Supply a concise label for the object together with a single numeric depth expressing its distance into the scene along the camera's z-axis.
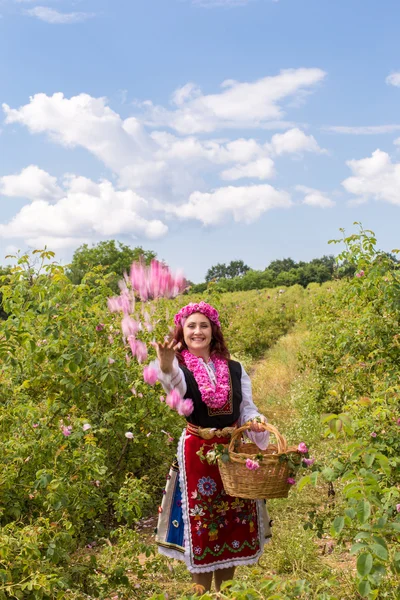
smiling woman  2.76
